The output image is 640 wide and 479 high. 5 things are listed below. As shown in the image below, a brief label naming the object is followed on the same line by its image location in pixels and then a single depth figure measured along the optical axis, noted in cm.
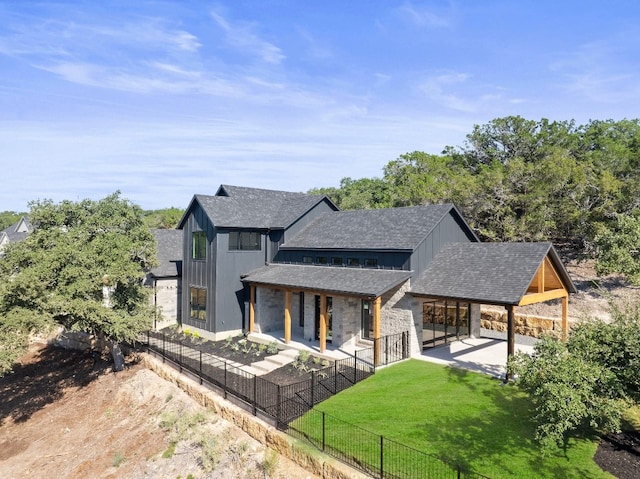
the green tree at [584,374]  878
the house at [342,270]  1772
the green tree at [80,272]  1700
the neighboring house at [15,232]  5200
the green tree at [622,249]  1390
